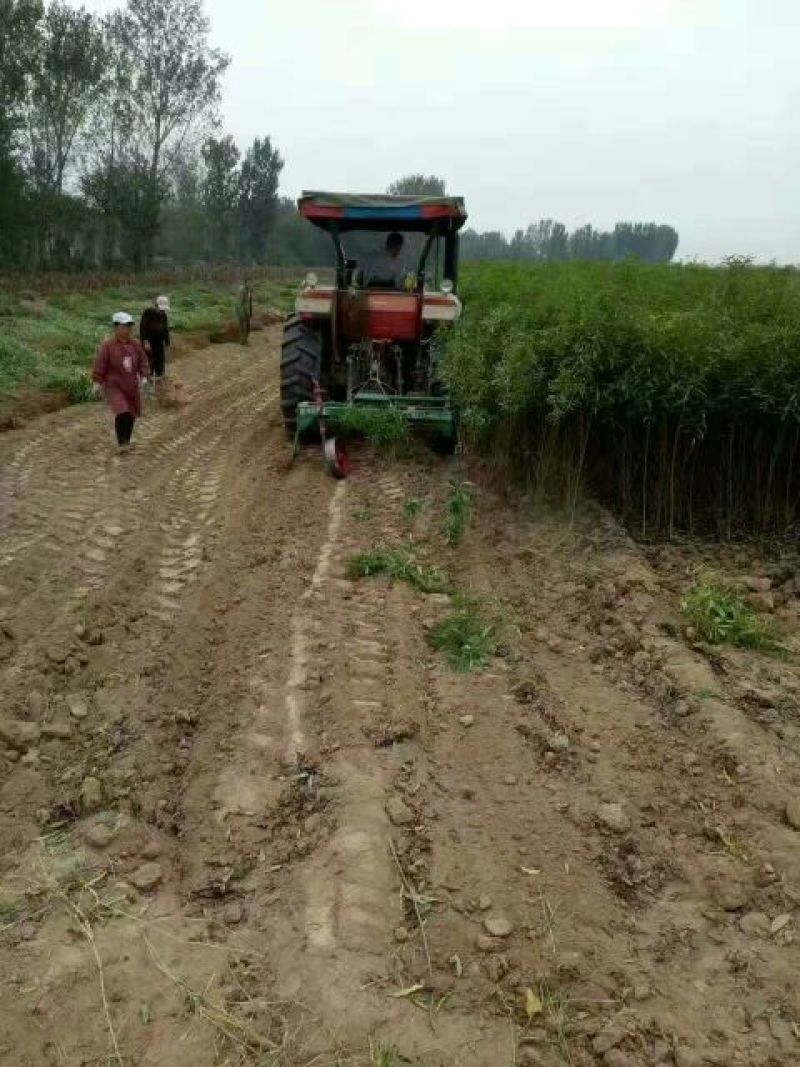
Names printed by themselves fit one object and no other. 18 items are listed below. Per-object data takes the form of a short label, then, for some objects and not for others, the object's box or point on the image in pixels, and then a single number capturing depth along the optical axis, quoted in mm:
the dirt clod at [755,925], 2492
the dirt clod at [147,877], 2645
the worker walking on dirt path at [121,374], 7172
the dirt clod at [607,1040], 2104
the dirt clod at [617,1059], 2066
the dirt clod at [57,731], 3346
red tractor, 7180
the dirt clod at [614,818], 2891
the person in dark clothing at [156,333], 9898
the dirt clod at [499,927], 2420
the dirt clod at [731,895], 2586
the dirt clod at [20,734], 3273
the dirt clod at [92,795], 2977
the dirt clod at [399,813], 2852
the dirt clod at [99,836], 2803
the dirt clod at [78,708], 3482
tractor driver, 7887
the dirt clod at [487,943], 2377
